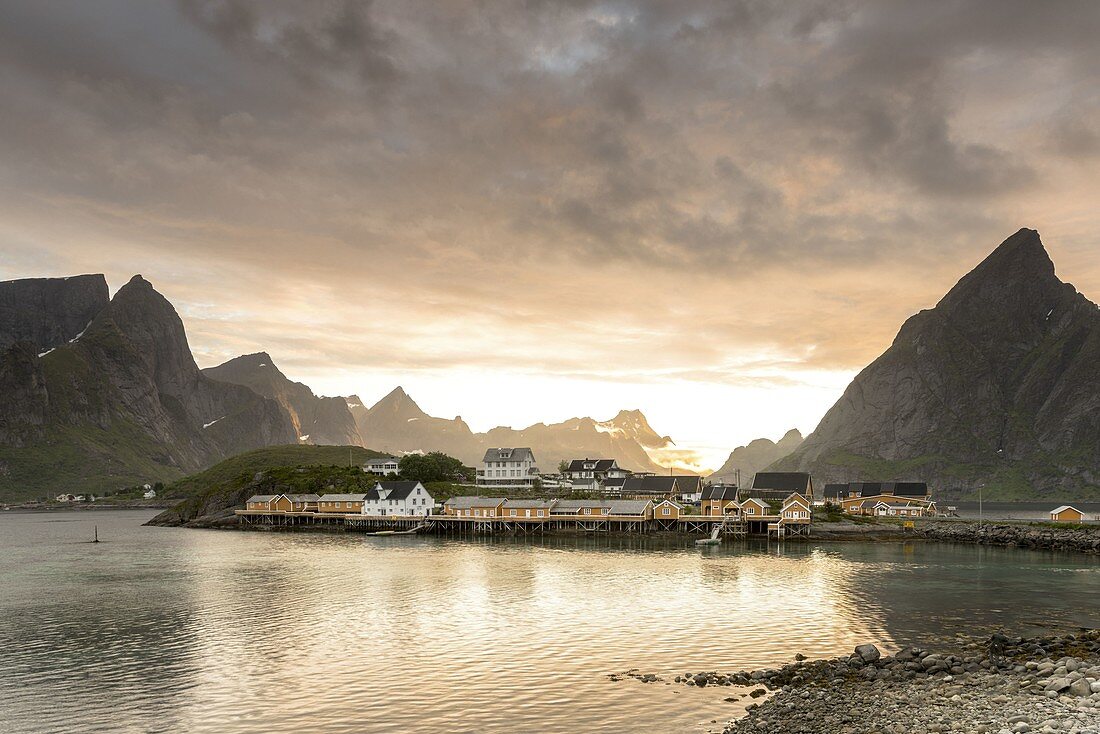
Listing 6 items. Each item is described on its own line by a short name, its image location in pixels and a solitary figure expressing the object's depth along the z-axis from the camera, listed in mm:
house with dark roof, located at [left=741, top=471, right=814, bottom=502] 151875
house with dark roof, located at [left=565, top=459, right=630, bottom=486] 186500
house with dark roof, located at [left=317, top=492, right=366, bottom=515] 144875
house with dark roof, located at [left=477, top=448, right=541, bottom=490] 187375
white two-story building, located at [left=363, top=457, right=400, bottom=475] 195875
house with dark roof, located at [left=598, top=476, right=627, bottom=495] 171375
